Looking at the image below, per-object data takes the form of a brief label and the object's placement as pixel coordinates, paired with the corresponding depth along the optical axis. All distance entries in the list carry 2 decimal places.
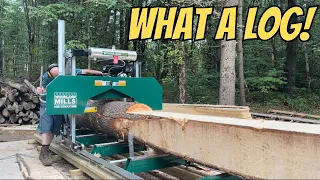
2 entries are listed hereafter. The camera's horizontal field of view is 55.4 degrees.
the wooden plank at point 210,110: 4.59
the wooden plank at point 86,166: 3.33
